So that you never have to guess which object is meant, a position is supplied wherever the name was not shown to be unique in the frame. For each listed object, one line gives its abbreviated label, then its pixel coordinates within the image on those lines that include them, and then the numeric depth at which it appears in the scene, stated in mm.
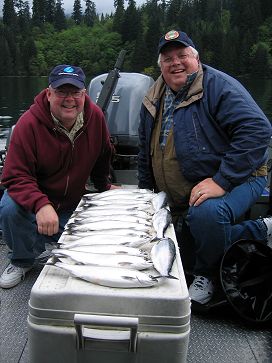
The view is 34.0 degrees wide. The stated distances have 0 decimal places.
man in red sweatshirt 2639
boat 2170
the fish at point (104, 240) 1979
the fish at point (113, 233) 2070
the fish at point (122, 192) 2723
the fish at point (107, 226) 2154
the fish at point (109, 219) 2250
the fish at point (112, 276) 1626
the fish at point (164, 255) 1731
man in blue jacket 2482
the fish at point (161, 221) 2126
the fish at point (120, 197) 2617
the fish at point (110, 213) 2342
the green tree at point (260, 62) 54781
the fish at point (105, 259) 1765
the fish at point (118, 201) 2549
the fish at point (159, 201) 2482
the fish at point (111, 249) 1876
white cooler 1551
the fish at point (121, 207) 2438
